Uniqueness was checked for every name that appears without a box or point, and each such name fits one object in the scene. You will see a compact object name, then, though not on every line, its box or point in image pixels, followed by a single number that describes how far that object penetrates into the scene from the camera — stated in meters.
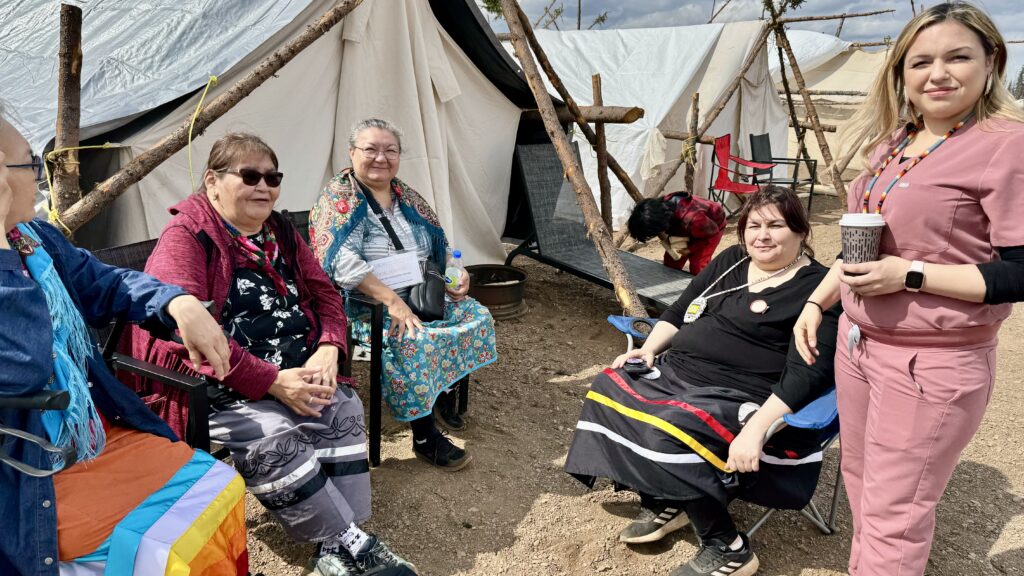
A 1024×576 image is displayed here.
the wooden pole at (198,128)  2.81
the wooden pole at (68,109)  2.73
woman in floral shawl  2.76
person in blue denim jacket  1.32
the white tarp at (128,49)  3.39
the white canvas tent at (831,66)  15.19
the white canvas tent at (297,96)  3.51
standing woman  1.46
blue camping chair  2.01
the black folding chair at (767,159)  8.47
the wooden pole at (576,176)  3.84
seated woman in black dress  2.10
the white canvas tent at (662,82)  7.70
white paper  2.98
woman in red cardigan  2.04
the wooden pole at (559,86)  5.01
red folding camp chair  7.67
